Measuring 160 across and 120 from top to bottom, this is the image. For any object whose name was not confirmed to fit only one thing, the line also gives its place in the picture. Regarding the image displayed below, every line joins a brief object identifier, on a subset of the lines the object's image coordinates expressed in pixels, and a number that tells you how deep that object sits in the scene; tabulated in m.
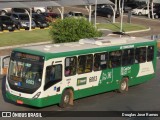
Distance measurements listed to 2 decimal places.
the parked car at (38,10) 68.88
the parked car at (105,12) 65.38
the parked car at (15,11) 61.52
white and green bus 18.92
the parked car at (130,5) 78.06
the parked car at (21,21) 49.56
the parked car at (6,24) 46.81
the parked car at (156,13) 68.62
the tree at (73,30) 30.16
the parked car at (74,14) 59.00
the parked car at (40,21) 51.54
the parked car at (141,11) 70.88
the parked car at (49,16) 55.15
